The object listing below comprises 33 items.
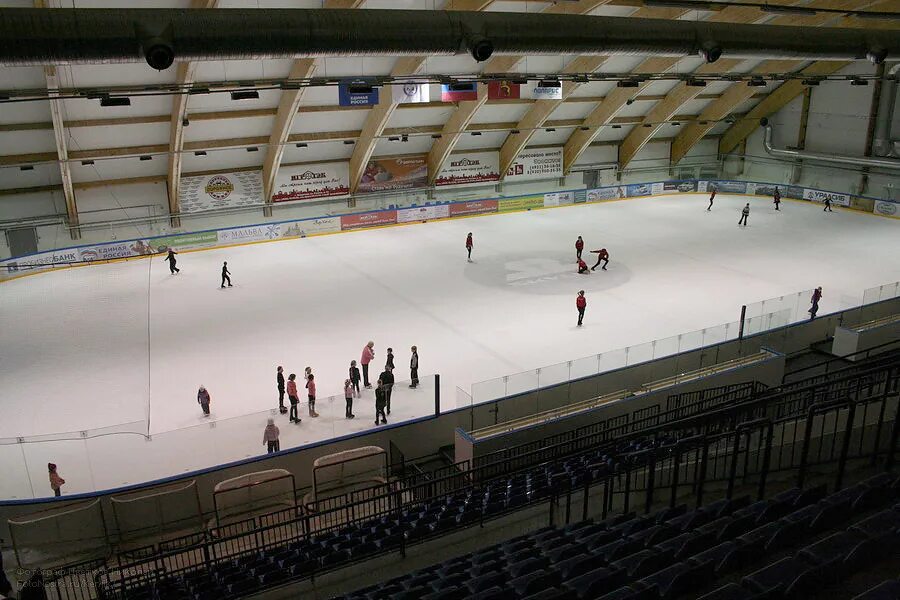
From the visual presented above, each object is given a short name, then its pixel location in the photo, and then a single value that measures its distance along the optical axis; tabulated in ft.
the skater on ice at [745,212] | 101.19
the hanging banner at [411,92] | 77.61
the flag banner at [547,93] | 82.33
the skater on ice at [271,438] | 42.45
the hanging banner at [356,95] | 68.49
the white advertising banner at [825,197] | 116.67
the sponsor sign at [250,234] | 95.66
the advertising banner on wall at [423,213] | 108.06
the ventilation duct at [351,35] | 35.22
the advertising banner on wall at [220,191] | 102.27
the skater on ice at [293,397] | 45.27
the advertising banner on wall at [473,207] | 112.57
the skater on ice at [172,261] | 80.18
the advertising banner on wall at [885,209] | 109.50
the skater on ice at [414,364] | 49.73
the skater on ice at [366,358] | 50.58
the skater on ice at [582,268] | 77.77
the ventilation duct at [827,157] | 121.28
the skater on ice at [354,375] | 48.65
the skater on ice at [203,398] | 47.29
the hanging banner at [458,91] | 71.15
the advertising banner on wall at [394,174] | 115.65
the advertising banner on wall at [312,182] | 109.19
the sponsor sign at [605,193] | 125.08
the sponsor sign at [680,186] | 132.46
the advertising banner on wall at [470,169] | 122.93
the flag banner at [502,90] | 79.56
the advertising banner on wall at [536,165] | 129.29
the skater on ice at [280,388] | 46.50
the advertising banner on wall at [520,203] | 116.98
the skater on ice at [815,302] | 60.85
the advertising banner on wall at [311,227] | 98.99
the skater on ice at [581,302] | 61.72
